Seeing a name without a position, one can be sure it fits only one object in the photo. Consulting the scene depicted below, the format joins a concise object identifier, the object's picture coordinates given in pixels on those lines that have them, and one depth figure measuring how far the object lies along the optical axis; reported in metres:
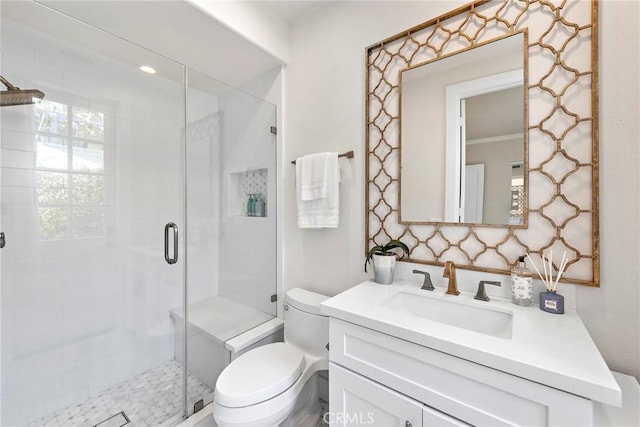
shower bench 1.63
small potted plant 1.31
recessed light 1.75
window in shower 1.47
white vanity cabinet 0.63
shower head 1.32
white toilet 1.09
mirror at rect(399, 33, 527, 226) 1.09
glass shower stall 1.41
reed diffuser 0.94
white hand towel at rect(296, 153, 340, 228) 1.56
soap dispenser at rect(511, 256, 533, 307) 1.00
